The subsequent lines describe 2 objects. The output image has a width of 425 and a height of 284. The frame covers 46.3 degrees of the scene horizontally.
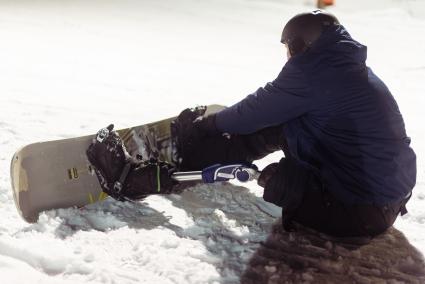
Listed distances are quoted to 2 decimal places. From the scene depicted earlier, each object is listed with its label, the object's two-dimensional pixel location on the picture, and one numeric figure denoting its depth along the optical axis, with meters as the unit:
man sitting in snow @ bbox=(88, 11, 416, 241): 2.32
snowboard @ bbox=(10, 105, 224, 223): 2.65
